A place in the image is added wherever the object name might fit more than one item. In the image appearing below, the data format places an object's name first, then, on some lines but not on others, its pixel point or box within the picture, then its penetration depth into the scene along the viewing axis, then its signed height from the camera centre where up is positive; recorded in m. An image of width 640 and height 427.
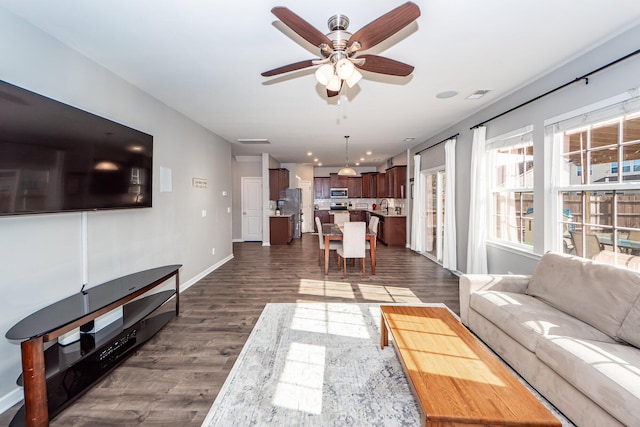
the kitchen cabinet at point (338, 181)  10.91 +1.13
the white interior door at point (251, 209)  8.49 +0.02
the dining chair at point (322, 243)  5.16 -0.67
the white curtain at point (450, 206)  4.86 +0.05
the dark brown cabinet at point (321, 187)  11.26 +0.92
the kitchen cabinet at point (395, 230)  7.68 -0.58
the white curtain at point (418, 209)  6.52 +0.00
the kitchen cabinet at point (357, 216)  10.66 -0.26
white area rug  1.70 -1.27
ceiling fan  1.53 +1.06
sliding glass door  5.88 -0.07
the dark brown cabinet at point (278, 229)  7.95 -0.56
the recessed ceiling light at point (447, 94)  3.43 +1.46
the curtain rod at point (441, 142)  4.85 +1.33
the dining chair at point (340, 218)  7.41 -0.23
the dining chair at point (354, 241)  4.68 -0.54
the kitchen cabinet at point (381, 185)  9.02 +0.84
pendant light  7.01 +0.97
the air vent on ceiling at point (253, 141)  5.95 +1.53
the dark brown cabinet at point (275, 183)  7.98 +0.77
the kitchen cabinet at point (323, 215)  11.13 -0.23
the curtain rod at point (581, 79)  2.11 +1.18
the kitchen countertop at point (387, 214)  7.80 -0.12
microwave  10.99 +0.66
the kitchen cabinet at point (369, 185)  10.22 +0.93
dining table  4.87 -0.56
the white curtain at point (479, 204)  3.94 +0.06
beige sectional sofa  1.43 -0.84
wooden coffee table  1.24 -0.92
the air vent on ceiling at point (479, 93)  3.39 +1.47
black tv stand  1.54 -1.01
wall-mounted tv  1.69 +0.40
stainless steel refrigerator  8.91 +0.25
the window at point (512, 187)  3.36 +0.29
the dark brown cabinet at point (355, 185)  10.85 +0.94
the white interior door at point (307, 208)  10.69 +0.06
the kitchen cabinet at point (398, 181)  7.81 +0.80
